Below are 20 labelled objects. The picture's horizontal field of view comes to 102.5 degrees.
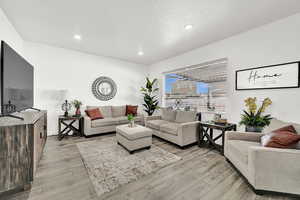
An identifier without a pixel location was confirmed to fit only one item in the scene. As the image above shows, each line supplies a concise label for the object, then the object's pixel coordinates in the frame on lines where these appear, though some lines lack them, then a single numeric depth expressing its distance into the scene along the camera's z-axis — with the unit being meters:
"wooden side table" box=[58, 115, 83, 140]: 3.30
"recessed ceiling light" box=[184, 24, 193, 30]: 2.40
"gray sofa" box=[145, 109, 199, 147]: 2.73
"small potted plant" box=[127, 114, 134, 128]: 2.83
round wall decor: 4.27
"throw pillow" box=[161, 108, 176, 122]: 3.65
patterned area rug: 1.69
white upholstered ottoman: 2.49
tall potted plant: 4.85
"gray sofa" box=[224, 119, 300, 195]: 1.38
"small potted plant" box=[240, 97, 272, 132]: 2.21
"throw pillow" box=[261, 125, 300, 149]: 1.46
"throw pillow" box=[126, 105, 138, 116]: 4.51
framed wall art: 2.07
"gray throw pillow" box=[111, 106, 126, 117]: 4.33
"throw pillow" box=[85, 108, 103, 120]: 3.71
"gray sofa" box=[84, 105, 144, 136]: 3.50
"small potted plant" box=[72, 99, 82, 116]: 3.66
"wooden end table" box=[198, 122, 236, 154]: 2.48
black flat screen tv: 1.52
